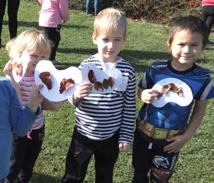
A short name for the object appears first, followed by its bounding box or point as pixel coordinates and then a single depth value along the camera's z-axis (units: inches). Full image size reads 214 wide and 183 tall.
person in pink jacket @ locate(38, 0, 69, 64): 234.1
